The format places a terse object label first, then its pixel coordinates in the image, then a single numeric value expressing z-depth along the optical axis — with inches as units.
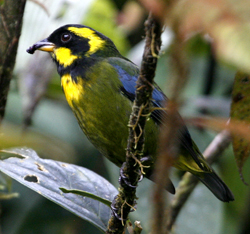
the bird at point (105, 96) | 191.0
